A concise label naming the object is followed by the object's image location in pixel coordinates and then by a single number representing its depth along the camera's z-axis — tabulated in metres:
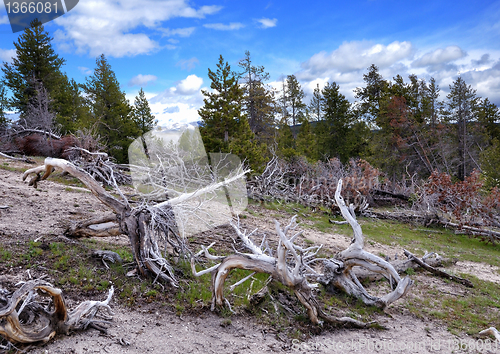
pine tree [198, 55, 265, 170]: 17.17
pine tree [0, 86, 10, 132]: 23.14
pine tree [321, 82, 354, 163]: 30.94
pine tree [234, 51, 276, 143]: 25.27
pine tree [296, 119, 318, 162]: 27.84
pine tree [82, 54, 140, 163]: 26.27
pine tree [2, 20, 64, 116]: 24.83
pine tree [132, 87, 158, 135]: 31.55
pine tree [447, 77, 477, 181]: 30.14
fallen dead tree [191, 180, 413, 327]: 4.49
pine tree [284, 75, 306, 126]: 34.56
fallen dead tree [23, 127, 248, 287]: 5.11
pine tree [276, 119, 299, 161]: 20.73
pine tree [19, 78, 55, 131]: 18.38
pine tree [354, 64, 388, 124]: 29.49
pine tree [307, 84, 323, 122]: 36.47
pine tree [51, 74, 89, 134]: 24.55
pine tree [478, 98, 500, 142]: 38.06
